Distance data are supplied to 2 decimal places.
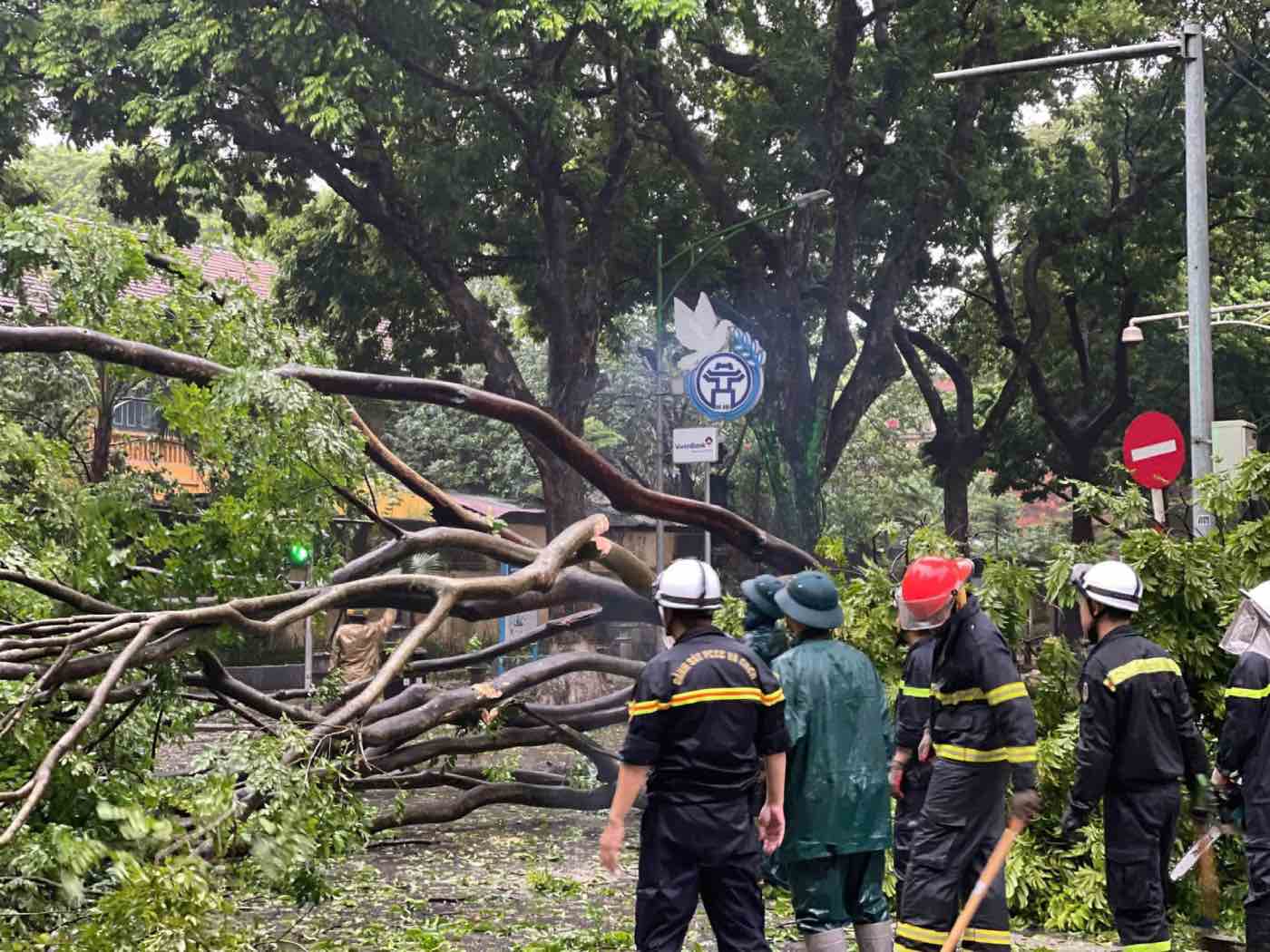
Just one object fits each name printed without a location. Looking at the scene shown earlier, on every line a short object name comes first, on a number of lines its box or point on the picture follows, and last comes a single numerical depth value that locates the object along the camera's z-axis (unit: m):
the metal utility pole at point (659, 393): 20.66
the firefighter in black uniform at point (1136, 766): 5.85
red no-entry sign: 12.49
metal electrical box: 11.47
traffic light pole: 16.70
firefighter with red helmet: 5.71
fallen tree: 5.98
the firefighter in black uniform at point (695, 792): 5.18
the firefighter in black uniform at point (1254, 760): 6.16
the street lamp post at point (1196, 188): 11.84
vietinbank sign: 17.02
